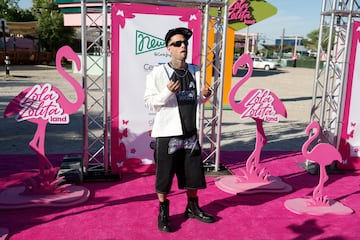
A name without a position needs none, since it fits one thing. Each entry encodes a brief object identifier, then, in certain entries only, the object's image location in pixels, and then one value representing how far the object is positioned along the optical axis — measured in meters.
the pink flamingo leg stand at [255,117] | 4.98
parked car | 36.59
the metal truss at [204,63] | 4.98
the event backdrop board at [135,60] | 5.24
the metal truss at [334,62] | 5.73
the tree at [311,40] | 71.59
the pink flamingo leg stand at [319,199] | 4.32
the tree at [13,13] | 37.81
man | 3.55
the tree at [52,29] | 29.74
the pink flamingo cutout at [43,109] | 4.35
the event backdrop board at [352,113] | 5.85
